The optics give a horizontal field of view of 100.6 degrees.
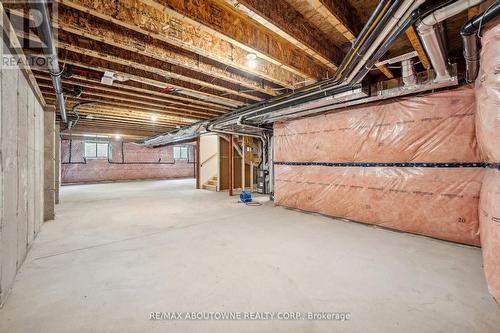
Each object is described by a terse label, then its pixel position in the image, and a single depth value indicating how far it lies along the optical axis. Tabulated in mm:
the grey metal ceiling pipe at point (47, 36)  1288
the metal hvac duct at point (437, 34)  1370
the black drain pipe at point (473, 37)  1390
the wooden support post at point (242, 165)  6750
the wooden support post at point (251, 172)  7125
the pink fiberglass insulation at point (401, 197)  2521
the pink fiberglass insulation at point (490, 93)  1524
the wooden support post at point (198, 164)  7777
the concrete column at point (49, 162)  3506
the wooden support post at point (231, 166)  6238
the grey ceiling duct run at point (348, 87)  1426
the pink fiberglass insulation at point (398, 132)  2531
